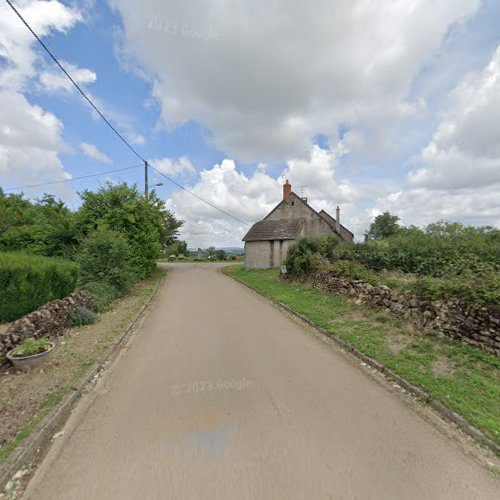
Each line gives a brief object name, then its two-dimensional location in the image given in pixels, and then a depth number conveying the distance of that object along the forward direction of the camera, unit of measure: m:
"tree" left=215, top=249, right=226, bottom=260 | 49.98
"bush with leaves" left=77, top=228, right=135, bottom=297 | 10.23
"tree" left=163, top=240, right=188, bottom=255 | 52.97
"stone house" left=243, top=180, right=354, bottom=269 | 23.16
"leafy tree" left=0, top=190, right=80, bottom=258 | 12.20
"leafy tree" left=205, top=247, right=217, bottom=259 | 50.58
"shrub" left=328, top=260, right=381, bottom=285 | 8.74
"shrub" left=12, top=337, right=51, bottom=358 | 4.44
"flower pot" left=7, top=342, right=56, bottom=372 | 4.39
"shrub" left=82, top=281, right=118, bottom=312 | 8.71
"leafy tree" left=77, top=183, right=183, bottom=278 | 13.14
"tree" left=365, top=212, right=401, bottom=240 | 37.94
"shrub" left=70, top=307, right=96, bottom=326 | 7.02
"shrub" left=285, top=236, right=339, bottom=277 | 12.99
